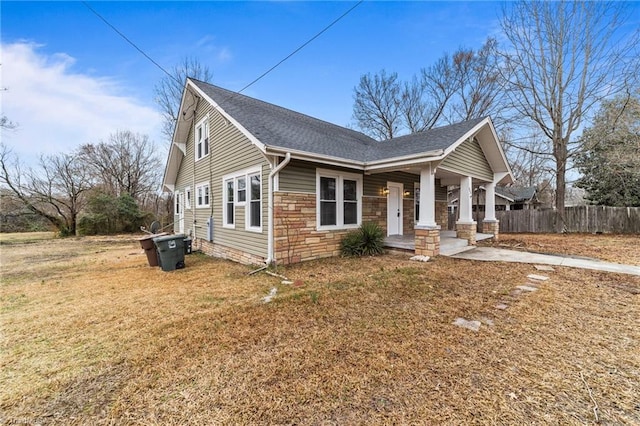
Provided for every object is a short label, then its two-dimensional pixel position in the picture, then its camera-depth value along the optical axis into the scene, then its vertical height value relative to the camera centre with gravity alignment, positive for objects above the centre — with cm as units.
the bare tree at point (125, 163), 2152 +439
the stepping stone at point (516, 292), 416 -133
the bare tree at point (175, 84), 1841 +920
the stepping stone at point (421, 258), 655 -118
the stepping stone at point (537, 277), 494 -128
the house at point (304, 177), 653 +111
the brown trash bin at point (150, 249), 732 -103
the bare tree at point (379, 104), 2036 +875
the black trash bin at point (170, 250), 675 -100
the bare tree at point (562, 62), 1252 +779
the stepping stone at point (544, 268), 562 -124
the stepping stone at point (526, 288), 440 -132
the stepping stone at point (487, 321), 318 -138
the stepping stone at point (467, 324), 309 -138
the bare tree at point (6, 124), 1262 +443
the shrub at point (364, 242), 745 -87
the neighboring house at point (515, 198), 2417 +127
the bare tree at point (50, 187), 1641 +177
